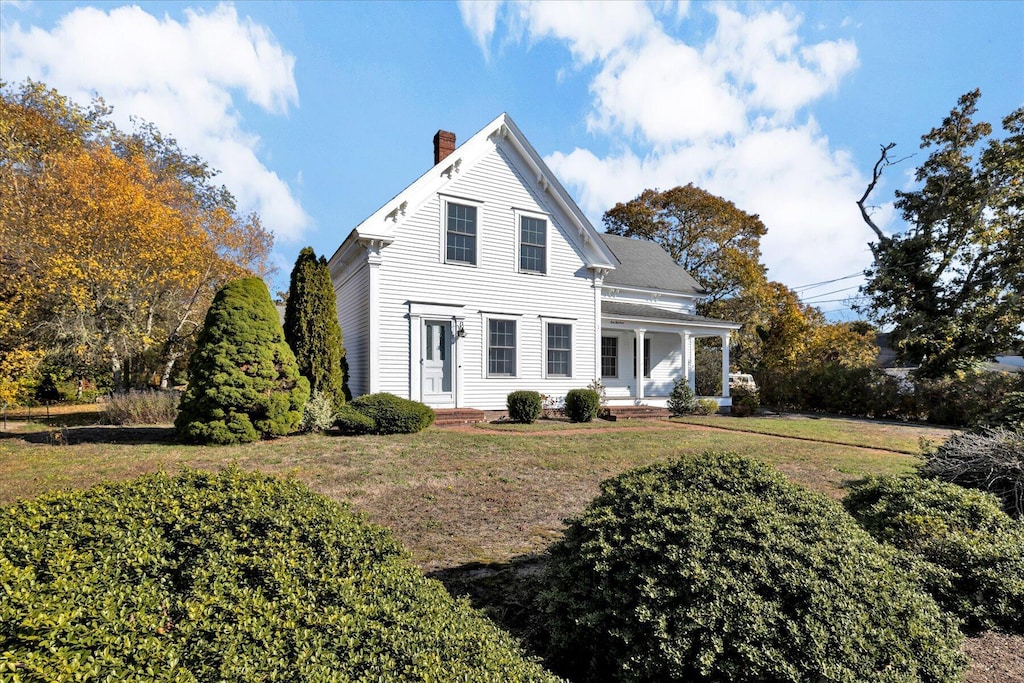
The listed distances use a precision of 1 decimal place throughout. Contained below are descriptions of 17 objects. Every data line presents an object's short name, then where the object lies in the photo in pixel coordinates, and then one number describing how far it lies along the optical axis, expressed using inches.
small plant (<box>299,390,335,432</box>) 438.9
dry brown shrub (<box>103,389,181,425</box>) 517.0
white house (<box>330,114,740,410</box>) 539.2
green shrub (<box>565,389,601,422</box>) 582.6
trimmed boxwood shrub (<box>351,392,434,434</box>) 444.5
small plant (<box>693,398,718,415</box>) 722.8
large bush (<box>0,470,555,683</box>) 59.6
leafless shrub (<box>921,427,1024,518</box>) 185.0
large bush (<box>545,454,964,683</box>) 87.2
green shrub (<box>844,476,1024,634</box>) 127.6
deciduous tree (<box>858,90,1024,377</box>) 703.7
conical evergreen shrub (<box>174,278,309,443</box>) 370.0
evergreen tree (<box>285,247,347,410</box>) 482.3
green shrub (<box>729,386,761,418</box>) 732.0
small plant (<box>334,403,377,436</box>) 435.5
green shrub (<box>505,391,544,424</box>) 544.7
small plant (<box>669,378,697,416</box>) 706.8
